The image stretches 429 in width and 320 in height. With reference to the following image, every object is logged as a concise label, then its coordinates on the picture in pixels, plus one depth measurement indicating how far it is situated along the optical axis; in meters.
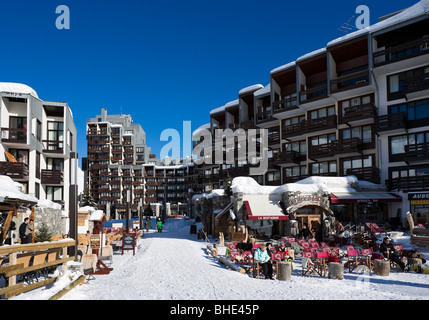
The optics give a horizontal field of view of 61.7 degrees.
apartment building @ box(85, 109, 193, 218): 89.38
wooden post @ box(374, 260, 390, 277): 12.95
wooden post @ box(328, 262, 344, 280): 12.56
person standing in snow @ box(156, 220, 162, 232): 36.84
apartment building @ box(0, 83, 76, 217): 29.86
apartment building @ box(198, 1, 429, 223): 28.11
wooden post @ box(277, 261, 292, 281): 12.41
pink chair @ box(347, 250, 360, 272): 14.02
